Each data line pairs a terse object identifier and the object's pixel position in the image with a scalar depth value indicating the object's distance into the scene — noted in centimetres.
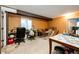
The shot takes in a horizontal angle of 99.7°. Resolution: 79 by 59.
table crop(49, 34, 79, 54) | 168
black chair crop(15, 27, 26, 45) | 179
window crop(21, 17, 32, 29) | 178
